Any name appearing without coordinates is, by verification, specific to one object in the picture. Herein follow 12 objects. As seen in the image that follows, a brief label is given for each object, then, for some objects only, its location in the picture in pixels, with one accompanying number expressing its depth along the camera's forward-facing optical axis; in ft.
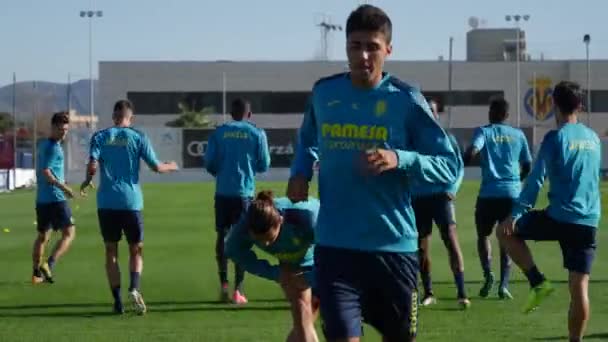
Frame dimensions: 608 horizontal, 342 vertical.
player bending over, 26.18
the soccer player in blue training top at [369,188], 21.18
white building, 272.10
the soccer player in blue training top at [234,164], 46.03
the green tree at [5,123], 319.06
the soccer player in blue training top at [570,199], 31.19
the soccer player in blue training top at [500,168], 45.34
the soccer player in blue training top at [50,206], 52.54
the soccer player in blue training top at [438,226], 43.47
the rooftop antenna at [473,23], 304.79
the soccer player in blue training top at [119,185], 42.91
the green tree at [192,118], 258.78
